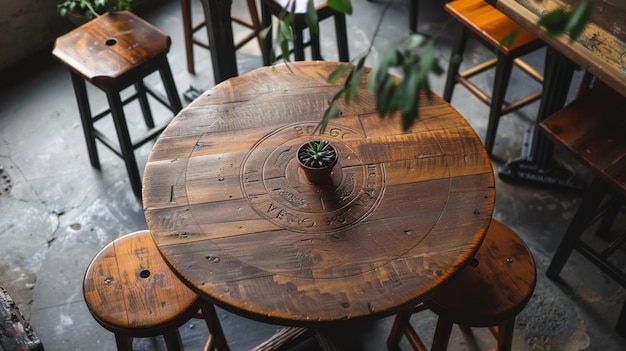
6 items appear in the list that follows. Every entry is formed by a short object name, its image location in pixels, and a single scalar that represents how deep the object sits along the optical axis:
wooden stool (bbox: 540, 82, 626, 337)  2.55
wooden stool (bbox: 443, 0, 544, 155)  3.13
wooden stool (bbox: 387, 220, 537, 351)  2.20
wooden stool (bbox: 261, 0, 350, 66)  3.27
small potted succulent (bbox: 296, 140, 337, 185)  2.12
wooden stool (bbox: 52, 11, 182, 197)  3.09
